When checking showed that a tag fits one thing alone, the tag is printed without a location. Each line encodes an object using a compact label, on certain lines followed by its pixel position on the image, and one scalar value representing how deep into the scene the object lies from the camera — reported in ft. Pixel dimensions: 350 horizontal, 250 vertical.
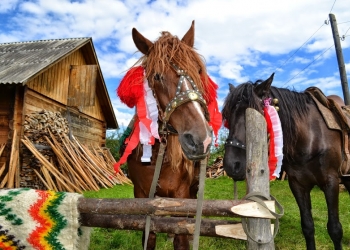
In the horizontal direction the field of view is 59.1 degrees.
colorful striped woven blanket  7.34
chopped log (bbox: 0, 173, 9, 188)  28.30
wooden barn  31.37
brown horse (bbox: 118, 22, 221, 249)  6.95
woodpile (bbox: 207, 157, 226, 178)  58.29
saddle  12.13
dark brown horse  10.65
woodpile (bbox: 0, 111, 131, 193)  31.54
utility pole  36.68
